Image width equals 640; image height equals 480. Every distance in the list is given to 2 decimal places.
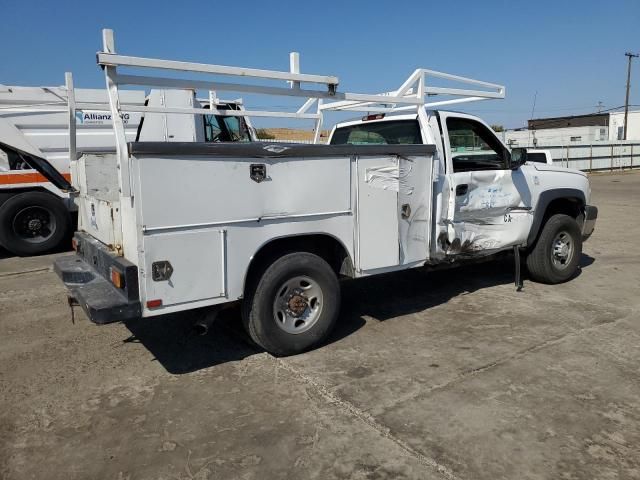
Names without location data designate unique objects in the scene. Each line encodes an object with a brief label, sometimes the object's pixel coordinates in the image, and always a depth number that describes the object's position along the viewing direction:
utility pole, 50.94
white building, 53.16
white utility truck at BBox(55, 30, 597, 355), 3.64
